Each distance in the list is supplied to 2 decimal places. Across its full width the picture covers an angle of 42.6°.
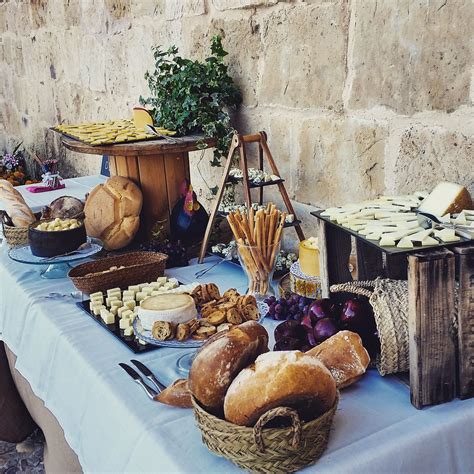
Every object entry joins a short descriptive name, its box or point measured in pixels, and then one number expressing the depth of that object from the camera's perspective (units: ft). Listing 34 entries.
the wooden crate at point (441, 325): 2.80
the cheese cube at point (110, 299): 4.27
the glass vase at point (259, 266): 4.28
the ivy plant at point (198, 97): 5.77
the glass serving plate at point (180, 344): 3.50
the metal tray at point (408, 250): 2.81
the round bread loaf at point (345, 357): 3.08
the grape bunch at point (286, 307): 3.94
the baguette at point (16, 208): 5.62
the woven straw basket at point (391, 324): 3.07
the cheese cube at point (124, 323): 3.96
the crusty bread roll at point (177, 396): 3.05
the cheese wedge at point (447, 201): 3.47
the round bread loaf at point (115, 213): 5.49
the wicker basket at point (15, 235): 5.42
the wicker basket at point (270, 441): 2.35
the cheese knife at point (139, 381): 3.17
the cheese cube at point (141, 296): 4.30
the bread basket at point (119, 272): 4.49
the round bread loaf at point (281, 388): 2.44
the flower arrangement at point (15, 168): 13.02
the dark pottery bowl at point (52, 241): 4.94
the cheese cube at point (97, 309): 4.20
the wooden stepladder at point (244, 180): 4.92
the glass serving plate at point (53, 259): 4.96
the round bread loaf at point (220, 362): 2.61
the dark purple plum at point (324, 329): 3.31
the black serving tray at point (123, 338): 3.72
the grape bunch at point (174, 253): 5.31
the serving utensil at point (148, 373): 3.26
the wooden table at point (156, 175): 5.72
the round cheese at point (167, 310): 3.68
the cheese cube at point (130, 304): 4.19
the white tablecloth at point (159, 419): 2.69
